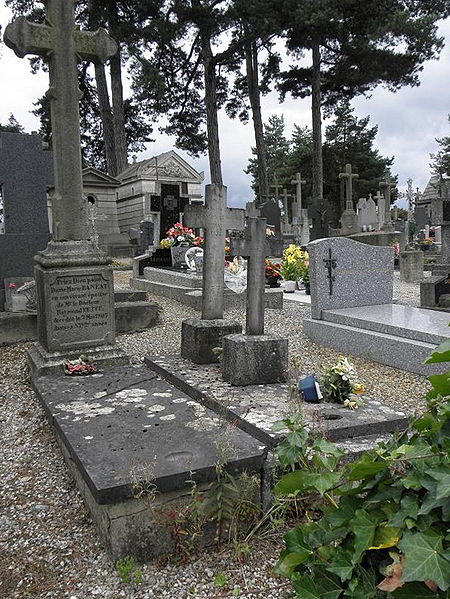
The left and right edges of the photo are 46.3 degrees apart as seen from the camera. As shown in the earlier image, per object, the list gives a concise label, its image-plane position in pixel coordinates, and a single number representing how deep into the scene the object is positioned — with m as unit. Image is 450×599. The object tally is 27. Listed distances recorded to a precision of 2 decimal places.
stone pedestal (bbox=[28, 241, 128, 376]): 4.88
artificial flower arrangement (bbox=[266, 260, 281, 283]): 9.36
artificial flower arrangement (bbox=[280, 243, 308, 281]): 10.95
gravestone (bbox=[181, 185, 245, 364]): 4.63
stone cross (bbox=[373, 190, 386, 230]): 21.09
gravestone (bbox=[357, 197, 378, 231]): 23.32
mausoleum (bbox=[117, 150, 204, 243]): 26.31
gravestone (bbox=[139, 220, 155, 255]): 18.42
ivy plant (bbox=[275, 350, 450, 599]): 1.02
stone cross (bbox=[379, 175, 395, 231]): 20.28
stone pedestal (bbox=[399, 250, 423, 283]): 12.75
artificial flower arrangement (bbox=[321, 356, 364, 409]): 3.60
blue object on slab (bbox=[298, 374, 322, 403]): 3.60
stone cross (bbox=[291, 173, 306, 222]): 25.67
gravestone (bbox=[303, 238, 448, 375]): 5.55
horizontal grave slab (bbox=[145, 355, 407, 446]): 3.12
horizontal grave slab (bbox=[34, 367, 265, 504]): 2.49
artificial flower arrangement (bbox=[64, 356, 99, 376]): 4.54
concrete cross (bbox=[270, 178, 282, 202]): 27.10
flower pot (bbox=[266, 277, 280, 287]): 9.39
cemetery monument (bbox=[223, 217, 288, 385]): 3.91
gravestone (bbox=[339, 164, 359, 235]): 21.19
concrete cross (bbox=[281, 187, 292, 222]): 28.84
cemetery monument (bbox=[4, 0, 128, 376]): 4.91
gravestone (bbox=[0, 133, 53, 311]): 8.55
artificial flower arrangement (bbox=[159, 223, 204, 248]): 11.79
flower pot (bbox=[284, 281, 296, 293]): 10.70
